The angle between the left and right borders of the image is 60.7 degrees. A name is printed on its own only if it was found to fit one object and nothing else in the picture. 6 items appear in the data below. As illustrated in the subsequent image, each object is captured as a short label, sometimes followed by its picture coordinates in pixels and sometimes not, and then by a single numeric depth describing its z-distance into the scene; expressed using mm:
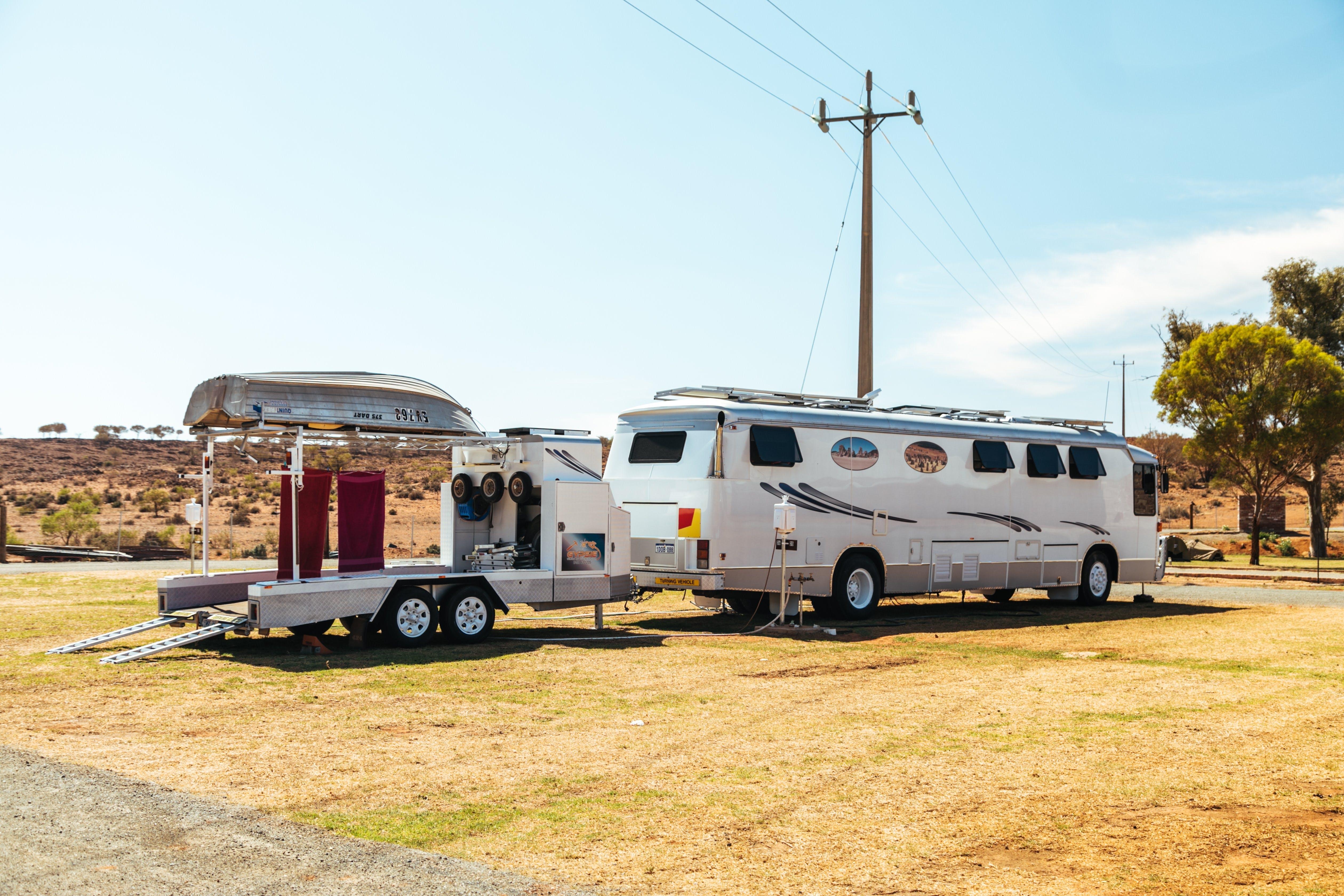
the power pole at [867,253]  21516
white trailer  12117
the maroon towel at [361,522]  13844
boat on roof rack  11969
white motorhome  15375
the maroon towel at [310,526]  12898
